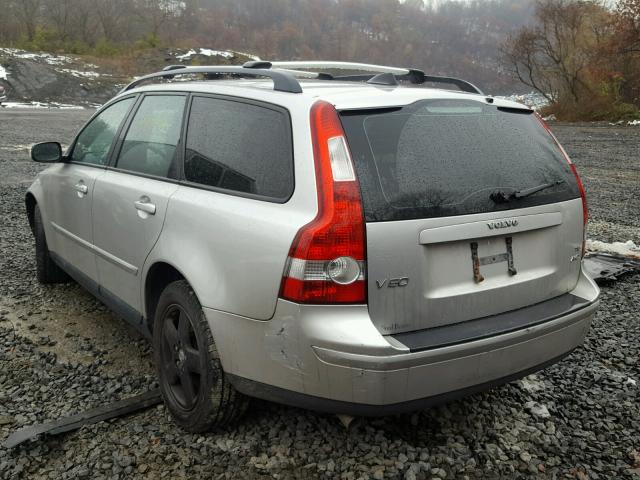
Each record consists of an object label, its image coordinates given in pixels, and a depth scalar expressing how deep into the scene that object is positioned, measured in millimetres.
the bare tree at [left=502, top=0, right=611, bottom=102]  30984
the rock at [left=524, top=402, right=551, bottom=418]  2803
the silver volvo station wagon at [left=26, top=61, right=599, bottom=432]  2053
